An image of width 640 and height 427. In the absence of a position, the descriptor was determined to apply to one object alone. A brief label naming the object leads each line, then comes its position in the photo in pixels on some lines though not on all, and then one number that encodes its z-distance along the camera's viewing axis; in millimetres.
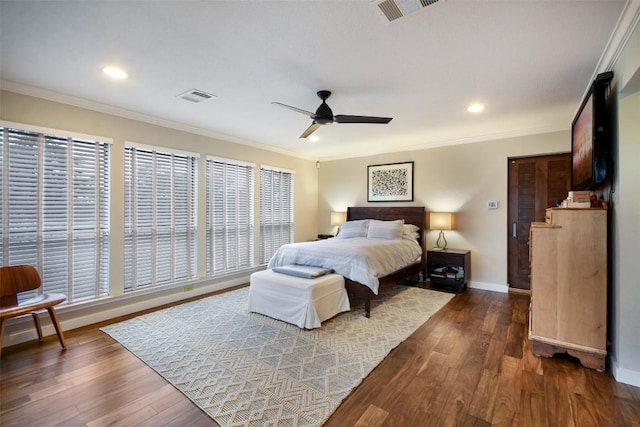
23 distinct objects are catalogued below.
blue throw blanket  3346
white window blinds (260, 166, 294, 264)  5453
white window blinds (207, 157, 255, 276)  4598
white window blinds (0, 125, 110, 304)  2838
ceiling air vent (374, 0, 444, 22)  1721
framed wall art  5383
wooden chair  2564
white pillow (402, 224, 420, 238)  4902
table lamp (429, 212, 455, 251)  4707
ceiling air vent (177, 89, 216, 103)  3084
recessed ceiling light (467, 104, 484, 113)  3473
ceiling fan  2978
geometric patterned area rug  1903
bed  3451
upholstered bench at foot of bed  3055
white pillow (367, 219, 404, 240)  4781
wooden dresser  2271
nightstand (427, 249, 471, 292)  4477
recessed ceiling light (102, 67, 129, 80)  2572
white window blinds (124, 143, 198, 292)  3688
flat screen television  2221
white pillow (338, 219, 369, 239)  5242
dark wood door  4129
